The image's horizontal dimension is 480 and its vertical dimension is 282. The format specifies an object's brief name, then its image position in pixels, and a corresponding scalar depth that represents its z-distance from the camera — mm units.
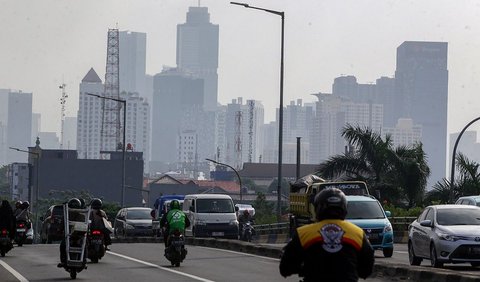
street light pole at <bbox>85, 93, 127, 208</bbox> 73500
